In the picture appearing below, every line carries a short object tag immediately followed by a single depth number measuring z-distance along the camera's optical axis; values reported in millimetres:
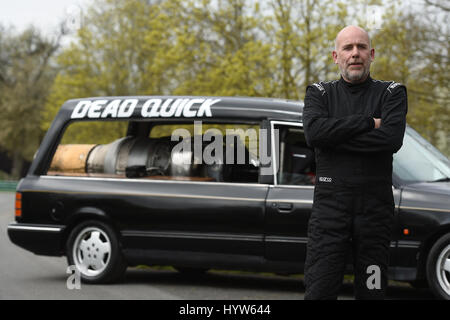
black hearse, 8062
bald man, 4320
